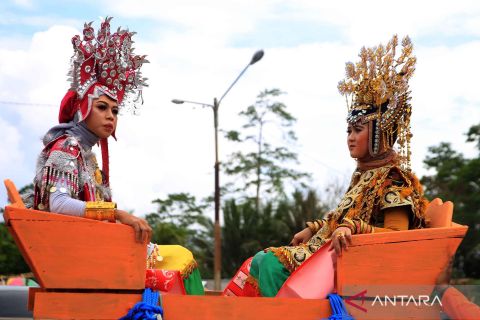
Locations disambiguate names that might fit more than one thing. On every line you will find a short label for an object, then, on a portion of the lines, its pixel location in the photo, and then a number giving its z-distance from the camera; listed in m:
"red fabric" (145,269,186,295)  3.59
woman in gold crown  3.85
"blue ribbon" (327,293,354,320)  3.24
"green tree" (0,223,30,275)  27.89
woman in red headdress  3.78
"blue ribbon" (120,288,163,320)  3.19
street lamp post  18.50
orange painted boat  3.25
